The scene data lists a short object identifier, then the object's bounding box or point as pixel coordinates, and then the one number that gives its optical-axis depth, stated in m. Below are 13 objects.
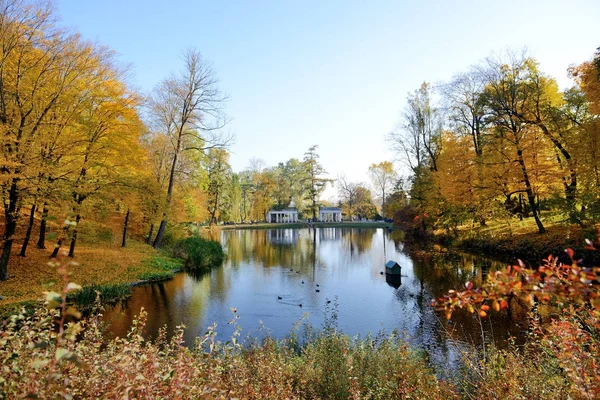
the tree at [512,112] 18.42
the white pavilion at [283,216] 70.31
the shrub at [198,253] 18.89
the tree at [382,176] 65.46
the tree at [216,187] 51.59
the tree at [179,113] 20.19
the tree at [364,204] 72.91
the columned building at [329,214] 73.31
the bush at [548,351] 1.92
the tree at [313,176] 62.06
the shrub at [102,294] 10.45
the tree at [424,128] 28.39
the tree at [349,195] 75.69
